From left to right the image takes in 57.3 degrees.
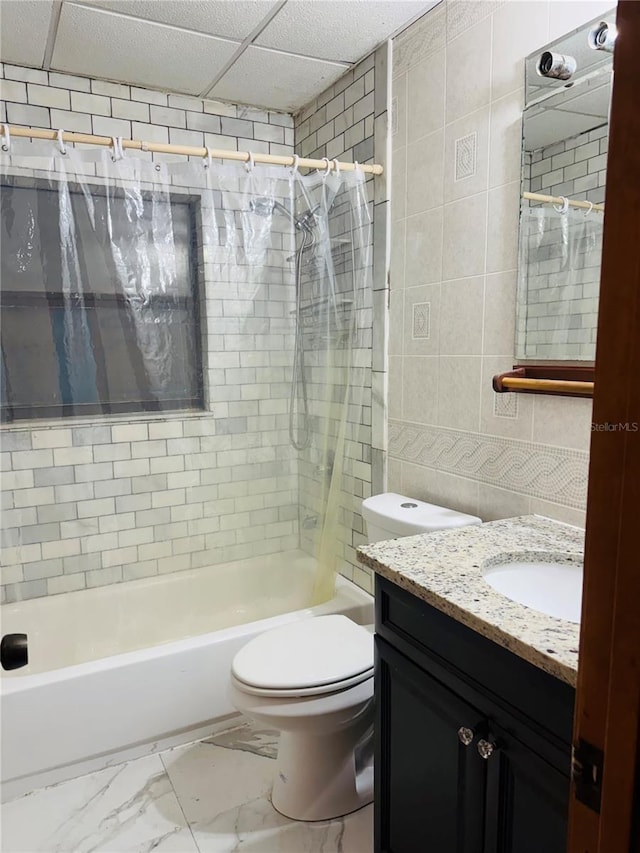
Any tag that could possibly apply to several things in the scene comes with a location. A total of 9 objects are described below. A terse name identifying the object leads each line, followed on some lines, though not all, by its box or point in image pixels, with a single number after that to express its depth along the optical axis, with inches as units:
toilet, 63.0
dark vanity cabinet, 37.1
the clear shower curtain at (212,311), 80.0
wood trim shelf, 55.5
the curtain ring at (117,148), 74.1
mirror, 55.0
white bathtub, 71.9
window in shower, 79.7
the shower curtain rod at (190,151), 71.4
